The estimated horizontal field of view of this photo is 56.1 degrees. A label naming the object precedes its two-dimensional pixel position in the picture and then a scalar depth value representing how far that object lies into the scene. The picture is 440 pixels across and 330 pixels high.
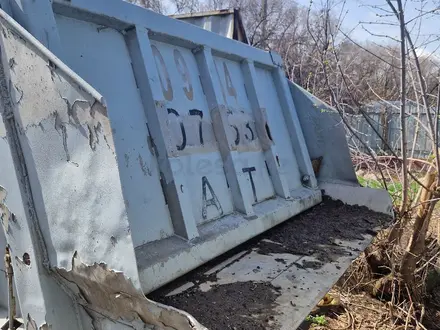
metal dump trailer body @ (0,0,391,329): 1.34
